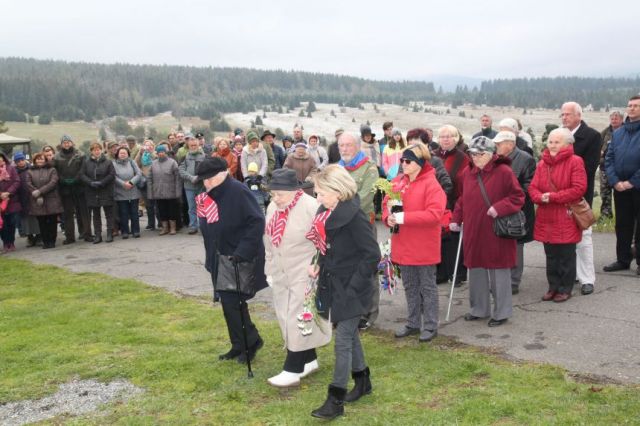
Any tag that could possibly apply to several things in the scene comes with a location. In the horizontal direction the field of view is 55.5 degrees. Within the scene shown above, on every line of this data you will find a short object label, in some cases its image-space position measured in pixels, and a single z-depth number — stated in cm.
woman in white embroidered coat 520
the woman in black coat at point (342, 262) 467
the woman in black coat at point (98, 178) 1316
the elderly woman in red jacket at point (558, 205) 717
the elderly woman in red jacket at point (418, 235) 615
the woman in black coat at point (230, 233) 561
